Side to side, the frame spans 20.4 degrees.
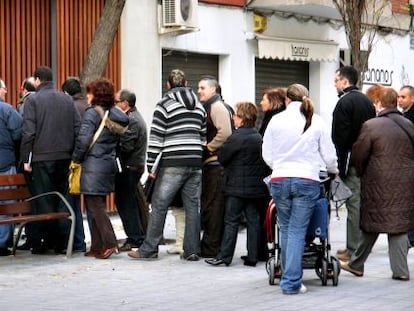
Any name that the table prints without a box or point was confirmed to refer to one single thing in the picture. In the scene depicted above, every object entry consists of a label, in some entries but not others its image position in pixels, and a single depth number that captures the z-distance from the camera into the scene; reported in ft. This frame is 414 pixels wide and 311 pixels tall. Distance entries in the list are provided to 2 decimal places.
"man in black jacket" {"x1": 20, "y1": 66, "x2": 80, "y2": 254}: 40.91
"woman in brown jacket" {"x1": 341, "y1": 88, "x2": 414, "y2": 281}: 34.91
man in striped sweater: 39.52
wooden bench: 40.68
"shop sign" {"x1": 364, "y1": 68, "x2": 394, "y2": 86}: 84.64
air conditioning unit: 61.77
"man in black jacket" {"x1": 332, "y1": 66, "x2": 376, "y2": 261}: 40.45
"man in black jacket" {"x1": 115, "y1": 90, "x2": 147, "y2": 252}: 43.06
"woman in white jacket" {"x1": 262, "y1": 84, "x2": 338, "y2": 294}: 32.30
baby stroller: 33.40
